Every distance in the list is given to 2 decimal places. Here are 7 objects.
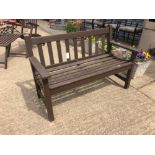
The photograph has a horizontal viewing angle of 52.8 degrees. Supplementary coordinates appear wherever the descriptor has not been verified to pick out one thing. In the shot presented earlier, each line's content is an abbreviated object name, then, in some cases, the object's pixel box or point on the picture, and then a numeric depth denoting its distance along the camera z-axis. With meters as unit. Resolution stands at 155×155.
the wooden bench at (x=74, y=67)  2.06
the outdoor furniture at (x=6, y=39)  3.53
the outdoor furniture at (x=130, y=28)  4.58
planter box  3.14
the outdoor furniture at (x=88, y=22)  5.94
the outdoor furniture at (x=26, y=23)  4.75
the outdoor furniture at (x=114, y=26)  5.13
